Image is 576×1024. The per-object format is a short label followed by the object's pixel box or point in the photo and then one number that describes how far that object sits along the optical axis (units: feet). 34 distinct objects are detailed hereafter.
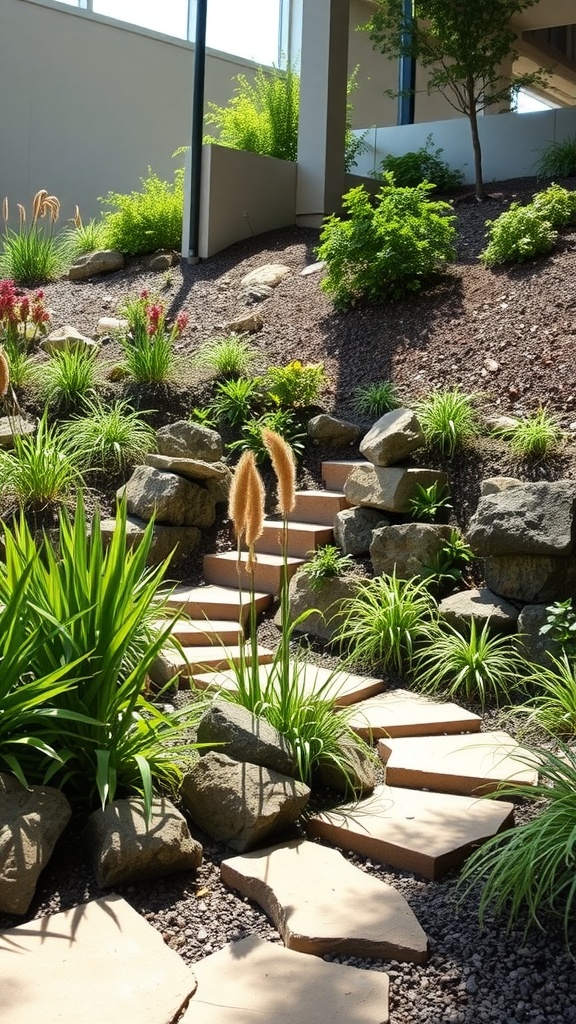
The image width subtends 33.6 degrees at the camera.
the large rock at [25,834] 8.54
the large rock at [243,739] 10.35
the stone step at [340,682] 13.78
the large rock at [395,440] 17.99
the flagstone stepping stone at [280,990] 7.35
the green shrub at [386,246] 25.64
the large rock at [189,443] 20.15
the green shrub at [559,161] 36.17
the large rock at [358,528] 17.75
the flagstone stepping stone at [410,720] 12.94
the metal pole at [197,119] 32.60
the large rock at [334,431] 20.99
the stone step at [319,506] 19.12
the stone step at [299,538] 18.54
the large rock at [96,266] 34.55
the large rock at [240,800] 9.87
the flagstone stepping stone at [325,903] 8.34
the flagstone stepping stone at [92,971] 7.30
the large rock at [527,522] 14.55
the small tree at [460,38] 34.40
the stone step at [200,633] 15.92
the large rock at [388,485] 17.61
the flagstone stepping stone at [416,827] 9.77
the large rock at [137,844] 9.04
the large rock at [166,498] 18.89
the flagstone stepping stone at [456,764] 11.30
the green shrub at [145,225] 35.32
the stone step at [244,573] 18.24
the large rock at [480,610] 14.96
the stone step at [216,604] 17.29
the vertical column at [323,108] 35.04
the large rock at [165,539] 18.43
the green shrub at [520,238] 26.14
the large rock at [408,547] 16.51
